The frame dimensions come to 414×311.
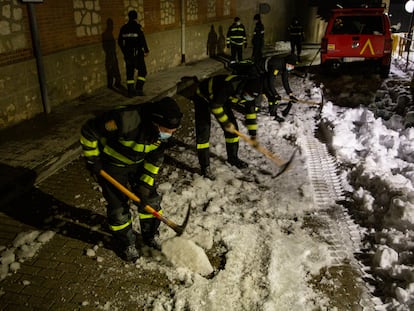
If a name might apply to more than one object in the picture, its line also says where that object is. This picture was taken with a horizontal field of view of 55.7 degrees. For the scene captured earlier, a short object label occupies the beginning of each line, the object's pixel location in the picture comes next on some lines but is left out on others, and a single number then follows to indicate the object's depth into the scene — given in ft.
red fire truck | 35.14
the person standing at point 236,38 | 44.70
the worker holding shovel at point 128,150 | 10.36
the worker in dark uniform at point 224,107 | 16.16
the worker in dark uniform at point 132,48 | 27.81
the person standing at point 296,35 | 52.80
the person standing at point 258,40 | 48.96
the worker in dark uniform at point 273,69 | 22.68
